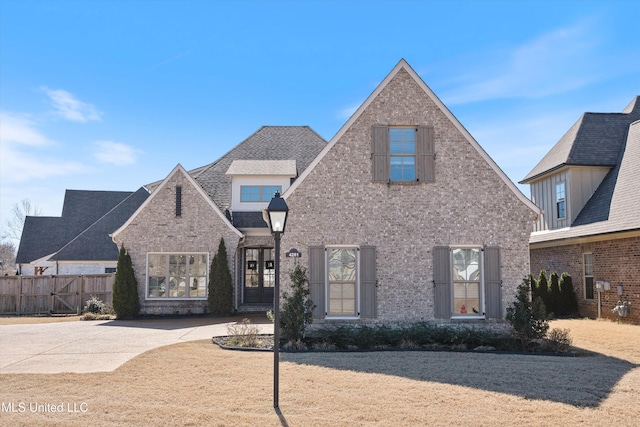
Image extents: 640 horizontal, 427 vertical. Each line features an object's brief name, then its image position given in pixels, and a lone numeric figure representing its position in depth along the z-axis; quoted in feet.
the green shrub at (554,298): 59.67
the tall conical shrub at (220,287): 59.93
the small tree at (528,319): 38.40
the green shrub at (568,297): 59.47
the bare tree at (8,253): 209.05
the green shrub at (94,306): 64.23
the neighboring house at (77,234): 83.92
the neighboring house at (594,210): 50.88
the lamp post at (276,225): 23.17
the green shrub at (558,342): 35.91
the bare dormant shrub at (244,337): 37.91
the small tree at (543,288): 60.49
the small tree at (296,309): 38.83
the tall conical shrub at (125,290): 59.06
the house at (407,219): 41.65
